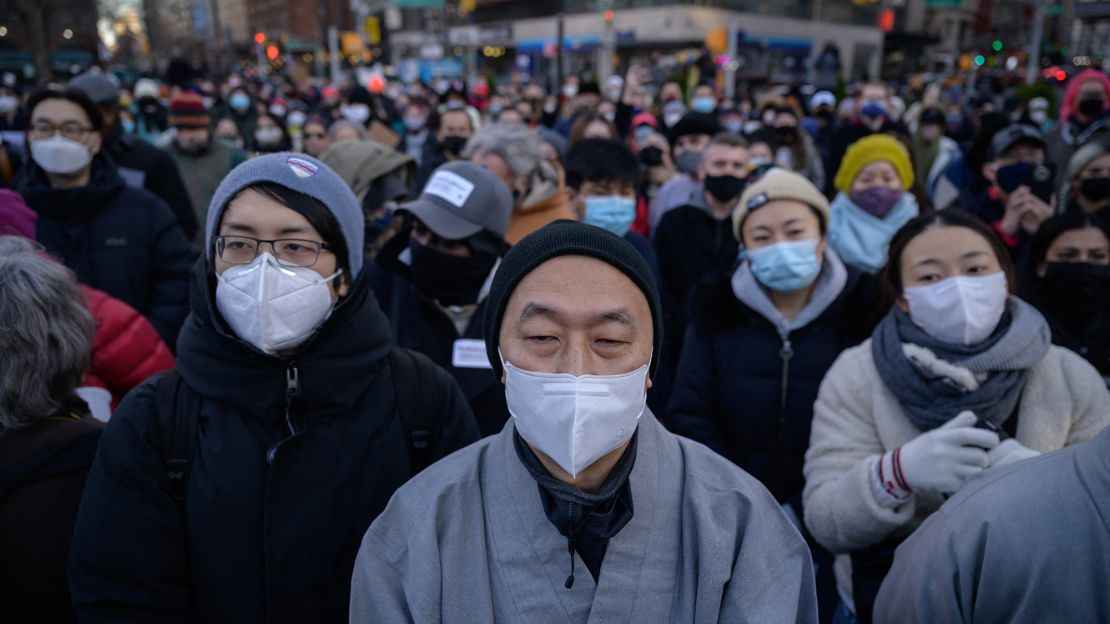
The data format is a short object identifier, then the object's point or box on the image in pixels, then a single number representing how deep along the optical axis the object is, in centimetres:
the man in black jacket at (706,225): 443
